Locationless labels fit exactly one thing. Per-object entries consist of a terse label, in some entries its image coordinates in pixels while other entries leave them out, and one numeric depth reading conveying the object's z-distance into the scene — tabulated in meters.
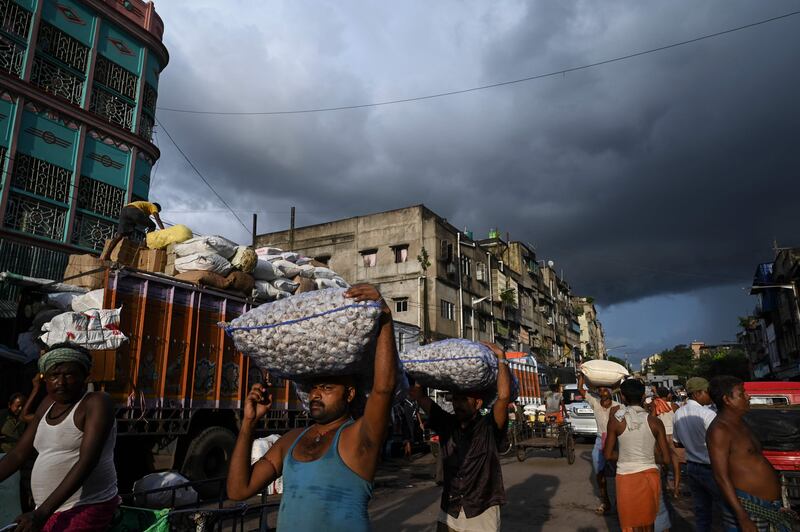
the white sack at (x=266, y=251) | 10.77
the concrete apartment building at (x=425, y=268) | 30.02
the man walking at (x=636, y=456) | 4.61
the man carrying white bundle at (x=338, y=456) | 2.13
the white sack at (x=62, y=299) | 7.42
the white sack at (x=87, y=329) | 6.14
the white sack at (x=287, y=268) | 10.57
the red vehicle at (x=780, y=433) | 6.47
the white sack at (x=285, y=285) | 10.05
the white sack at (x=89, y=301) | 6.98
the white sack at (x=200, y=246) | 8.59
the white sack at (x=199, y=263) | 8.46
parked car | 18.06
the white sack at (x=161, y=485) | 6.39
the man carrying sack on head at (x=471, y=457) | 3.58
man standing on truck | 9.09
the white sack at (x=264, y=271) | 9.81
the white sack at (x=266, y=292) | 9.59
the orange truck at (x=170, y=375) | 6.99
